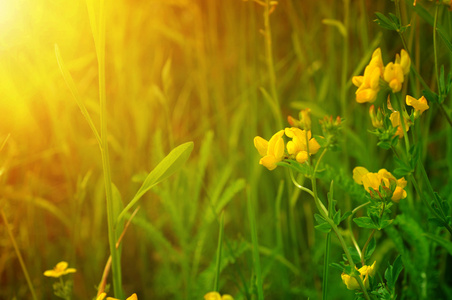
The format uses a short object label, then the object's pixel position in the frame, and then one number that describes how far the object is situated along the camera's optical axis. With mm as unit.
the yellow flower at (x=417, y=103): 542
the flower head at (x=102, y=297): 534
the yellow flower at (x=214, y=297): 515
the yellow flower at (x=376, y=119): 539
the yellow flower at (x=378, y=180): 541
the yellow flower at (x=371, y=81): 536
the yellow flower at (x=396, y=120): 549
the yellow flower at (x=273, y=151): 545
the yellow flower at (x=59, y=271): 608
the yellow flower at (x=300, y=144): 549
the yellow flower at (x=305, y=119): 536
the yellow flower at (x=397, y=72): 532
